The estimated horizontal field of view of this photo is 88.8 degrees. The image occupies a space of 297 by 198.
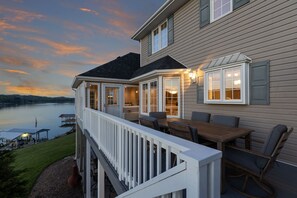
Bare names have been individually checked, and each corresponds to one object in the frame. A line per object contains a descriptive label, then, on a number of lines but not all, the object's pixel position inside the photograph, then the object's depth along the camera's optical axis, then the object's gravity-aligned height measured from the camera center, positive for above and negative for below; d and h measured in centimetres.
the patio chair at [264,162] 223 -99
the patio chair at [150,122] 347 -60
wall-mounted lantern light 612 +86
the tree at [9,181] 487 -280
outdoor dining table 264 -73
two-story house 351 +87
